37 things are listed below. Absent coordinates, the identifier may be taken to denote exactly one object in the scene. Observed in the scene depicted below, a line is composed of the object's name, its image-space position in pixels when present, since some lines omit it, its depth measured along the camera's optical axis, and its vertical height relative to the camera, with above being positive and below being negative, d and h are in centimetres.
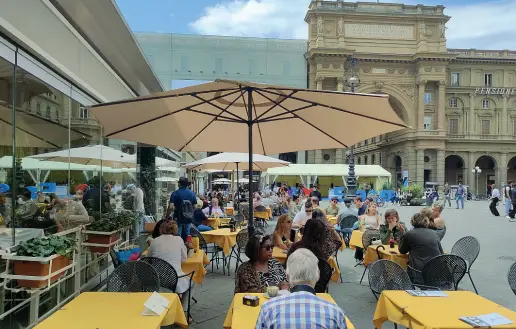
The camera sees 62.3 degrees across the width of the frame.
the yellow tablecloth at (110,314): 298 -105
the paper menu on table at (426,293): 382 -106
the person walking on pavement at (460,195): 2713 -114
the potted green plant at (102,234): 603 -87
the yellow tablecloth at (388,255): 595 -114
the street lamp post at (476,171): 5101 +74
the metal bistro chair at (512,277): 456 -106
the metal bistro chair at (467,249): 589 -101
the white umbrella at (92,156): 531 +27
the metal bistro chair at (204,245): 761 -133
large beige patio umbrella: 435 +72
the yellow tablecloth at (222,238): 781 -118
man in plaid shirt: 234 -77
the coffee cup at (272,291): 350 -95
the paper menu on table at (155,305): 317 -100
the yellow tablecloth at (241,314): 303 -106
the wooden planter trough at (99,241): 602 -96
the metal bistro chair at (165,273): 459 -108
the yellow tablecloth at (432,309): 316 -107
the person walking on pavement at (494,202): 2132 -123
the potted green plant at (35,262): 374 -79
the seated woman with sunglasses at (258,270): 402 -92
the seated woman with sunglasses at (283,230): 635 -84
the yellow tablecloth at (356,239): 784 -119
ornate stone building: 4684 +1131
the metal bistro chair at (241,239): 732 -110
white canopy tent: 3297 +42
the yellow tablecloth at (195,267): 555 -121
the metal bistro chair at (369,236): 725 -103
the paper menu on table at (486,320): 303 -104
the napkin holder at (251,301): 342 -101
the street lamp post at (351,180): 2188 -21
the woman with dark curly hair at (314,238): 509 -75
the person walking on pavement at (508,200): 1985 -107
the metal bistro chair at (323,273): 457 -104
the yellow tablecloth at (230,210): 1588 -134
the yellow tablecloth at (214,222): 1038 -118
